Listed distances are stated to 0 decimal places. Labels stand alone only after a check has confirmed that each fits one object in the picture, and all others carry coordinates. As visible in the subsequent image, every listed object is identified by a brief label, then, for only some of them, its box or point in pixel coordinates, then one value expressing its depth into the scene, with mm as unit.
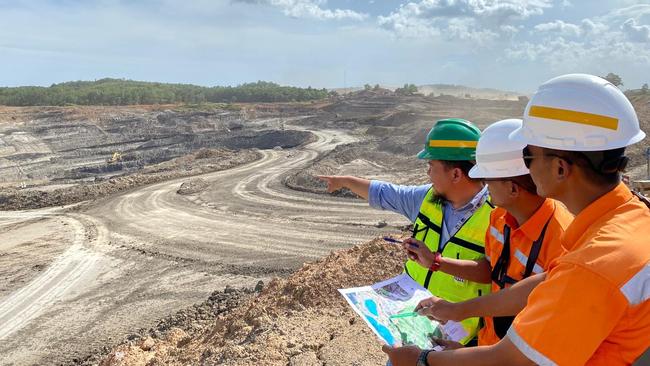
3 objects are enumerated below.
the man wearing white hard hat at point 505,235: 2029
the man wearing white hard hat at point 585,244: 1265
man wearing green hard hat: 2508
